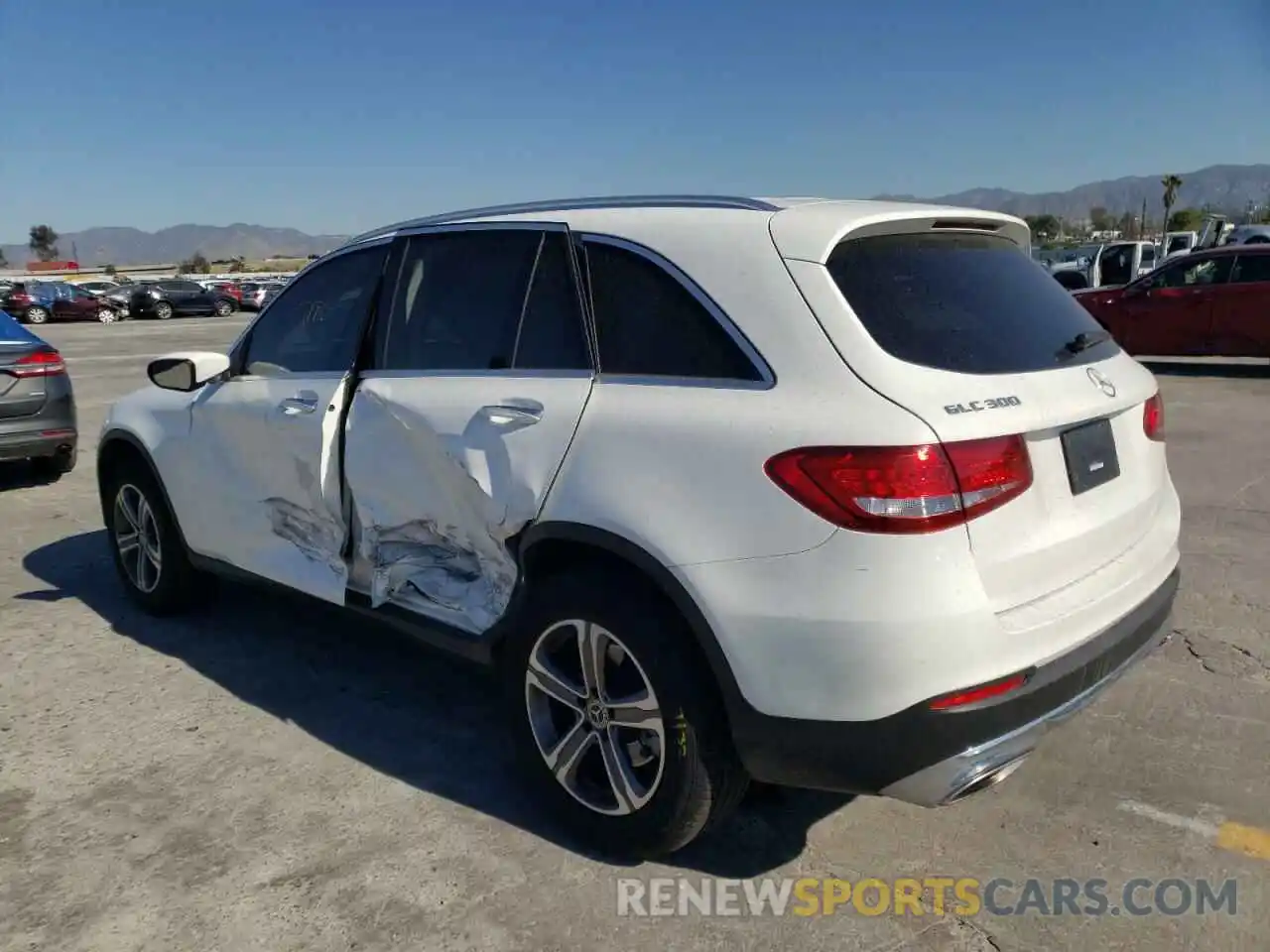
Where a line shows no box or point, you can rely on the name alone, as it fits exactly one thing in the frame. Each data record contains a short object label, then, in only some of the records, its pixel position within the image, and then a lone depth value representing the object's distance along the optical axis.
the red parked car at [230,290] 43.41
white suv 2.37
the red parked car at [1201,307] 13.22
